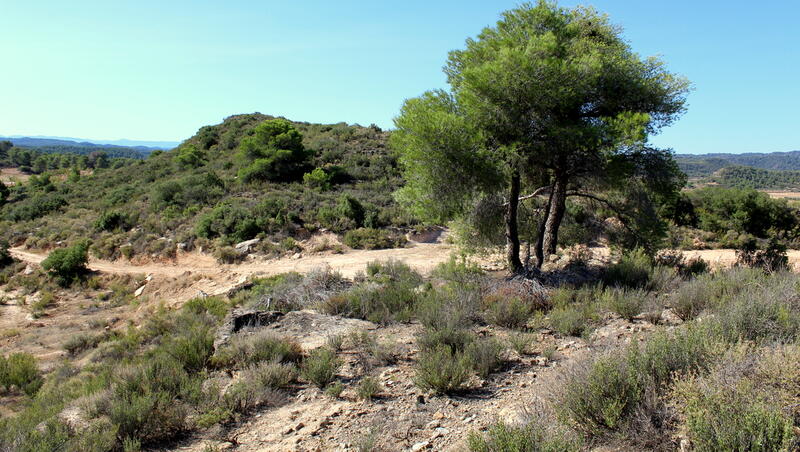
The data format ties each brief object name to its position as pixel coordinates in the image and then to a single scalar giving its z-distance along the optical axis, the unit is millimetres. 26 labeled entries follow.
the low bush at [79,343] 9938
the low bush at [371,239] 17094
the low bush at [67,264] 15822
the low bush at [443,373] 4484
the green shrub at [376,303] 7311
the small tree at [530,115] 8094
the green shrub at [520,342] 5305
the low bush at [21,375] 7477
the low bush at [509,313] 6477
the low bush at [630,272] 8188
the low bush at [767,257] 10100
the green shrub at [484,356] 4840
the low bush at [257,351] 5500
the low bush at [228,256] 16234
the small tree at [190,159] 33406
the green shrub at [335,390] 4660
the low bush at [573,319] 5957
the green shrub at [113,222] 21219
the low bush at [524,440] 2861
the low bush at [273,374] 4895
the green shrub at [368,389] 4570
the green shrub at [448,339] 5430
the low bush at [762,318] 4184
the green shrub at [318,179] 24125
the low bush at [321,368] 4934
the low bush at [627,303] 6332
